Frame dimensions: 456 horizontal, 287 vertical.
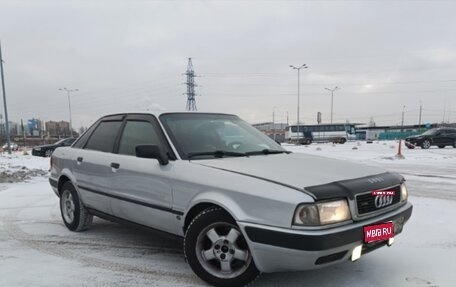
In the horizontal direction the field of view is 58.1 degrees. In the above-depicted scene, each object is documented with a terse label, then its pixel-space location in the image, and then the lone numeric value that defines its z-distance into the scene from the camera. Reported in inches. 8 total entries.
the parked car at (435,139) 1129.9
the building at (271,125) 4089.1
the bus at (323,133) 2258.9
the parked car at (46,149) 948.6
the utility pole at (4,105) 1019.9
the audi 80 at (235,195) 118.2
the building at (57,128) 4266.7
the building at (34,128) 3707.7
